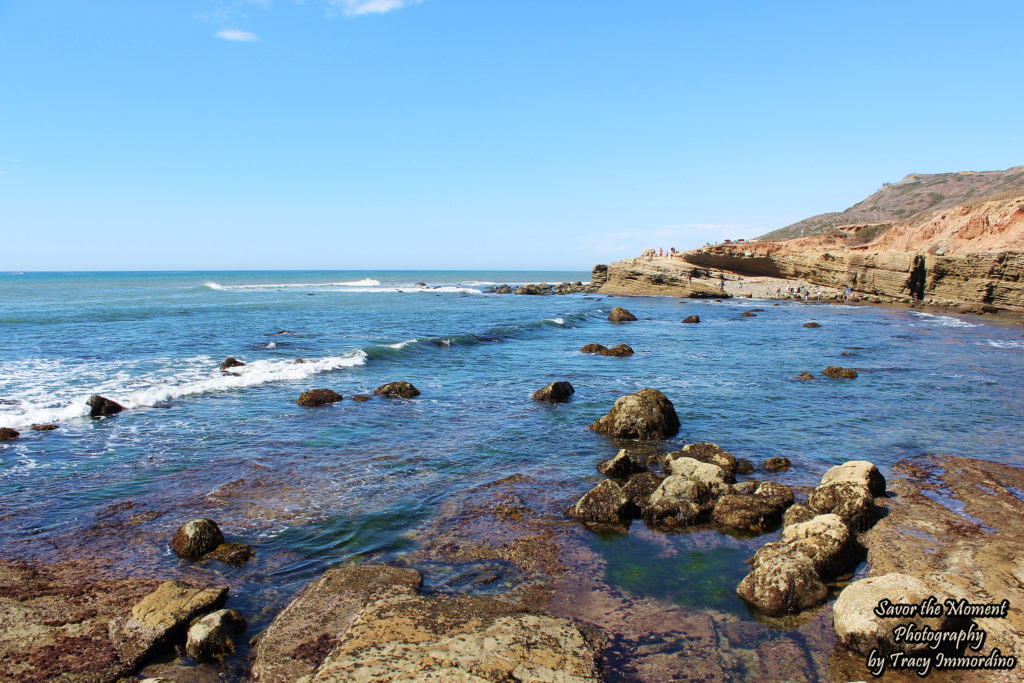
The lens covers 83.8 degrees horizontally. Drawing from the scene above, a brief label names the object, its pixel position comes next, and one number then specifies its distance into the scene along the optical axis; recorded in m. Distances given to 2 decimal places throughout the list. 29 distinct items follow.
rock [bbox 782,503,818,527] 9.10
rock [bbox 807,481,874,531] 9.13
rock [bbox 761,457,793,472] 11.83
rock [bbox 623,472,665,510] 9.96
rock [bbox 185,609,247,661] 6.05
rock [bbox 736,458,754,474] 11.68
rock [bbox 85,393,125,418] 15.59
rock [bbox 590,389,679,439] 14.36
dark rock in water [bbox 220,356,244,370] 22.57
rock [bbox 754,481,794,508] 9.82
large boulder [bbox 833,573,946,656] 6.09
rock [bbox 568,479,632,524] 9.55
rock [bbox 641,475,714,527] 9.56
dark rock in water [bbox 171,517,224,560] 8.23
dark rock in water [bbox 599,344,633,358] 27.23
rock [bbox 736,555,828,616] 7.04
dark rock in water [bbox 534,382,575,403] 17.92
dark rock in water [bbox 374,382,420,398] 18.70
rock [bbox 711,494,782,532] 9.35
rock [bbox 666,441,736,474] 11.55
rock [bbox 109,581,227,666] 6.16
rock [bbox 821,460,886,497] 9.90
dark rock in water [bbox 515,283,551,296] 78.39
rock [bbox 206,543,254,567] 8.09
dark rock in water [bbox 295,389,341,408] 17.27
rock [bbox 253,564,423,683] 5.82
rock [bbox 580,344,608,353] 28.28
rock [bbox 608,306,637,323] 43.32
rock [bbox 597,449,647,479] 11.73
